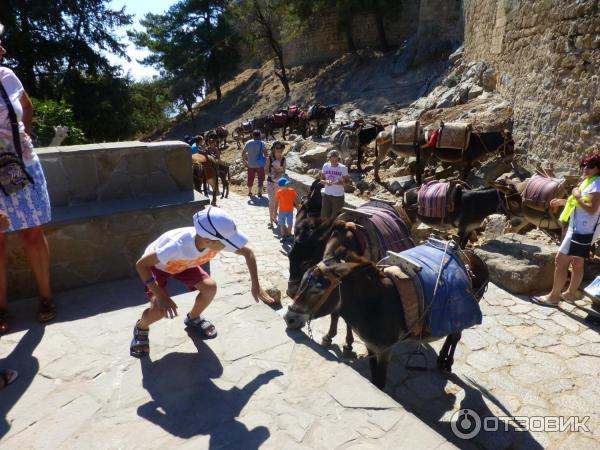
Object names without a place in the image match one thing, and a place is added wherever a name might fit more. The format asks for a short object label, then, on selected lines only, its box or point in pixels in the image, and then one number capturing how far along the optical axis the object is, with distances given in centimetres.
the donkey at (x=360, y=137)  1294
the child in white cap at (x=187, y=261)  284
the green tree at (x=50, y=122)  1193
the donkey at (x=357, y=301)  325
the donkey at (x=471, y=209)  655
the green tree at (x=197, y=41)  3581
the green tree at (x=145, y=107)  2524
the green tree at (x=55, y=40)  2136
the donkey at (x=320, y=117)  1861
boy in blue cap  754
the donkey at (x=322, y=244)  400
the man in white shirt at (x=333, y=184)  719
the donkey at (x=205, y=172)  976
